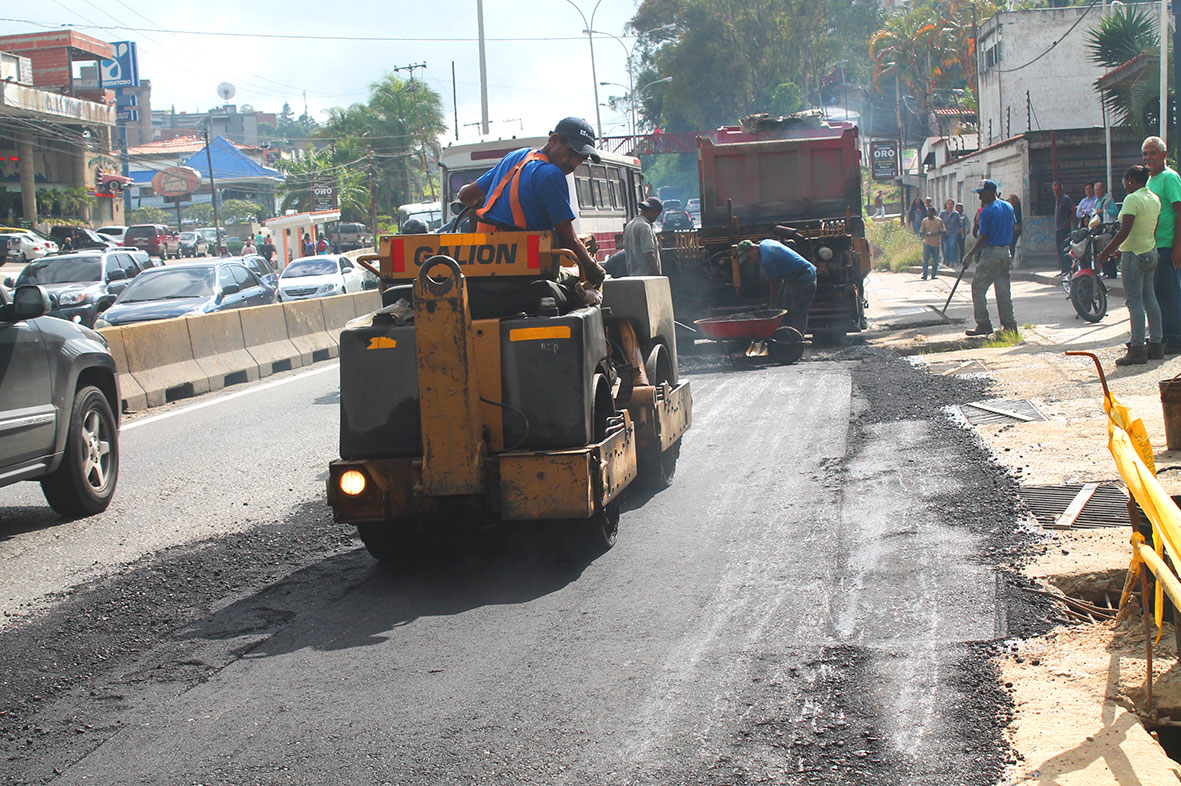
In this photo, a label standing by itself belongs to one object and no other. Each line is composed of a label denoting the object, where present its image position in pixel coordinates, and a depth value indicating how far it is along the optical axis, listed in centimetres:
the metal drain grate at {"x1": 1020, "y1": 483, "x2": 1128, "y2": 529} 577
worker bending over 1415
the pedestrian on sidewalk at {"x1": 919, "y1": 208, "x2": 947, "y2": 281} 2702
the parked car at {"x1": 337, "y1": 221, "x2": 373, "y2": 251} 6374
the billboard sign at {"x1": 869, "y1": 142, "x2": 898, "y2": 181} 5503
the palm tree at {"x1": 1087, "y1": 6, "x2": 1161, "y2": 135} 1959
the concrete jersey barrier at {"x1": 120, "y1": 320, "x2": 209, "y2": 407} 1367
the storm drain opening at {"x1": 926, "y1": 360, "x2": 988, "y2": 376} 1156
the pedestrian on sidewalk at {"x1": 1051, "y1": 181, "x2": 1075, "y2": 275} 2284
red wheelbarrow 1343
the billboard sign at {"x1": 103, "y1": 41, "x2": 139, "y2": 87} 8823
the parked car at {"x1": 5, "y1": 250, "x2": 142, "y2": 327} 2109
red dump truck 1553
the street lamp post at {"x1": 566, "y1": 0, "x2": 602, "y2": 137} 5178
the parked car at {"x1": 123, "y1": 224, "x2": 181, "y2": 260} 5422
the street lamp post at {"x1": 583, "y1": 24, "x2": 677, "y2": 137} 6878
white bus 1773
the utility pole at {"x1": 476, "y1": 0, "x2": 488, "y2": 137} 3594
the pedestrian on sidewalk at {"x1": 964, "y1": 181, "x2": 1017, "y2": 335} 1363
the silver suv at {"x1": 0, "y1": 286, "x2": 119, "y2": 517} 701
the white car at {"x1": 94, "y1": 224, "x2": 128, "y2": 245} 5529
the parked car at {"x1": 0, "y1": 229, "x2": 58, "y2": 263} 4372
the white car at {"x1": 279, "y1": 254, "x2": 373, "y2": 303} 2561
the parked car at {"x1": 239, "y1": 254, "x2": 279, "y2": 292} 2142
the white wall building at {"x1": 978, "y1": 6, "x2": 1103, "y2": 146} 3769
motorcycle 1427
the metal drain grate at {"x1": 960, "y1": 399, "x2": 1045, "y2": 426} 879
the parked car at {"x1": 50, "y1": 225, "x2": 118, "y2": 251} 4797
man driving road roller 608
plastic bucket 689
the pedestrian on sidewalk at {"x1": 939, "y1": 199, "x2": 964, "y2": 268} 3022
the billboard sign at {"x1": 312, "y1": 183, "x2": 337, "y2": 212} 6919
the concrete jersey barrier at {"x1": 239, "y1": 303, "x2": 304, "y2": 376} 1658
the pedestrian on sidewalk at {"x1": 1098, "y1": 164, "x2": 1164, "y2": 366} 996
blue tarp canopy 9525
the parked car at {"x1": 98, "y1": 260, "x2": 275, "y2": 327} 1747
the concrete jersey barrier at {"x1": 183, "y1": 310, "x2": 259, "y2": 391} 1516
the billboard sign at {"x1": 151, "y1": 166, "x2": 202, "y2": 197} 8131
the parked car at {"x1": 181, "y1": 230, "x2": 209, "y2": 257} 5978
